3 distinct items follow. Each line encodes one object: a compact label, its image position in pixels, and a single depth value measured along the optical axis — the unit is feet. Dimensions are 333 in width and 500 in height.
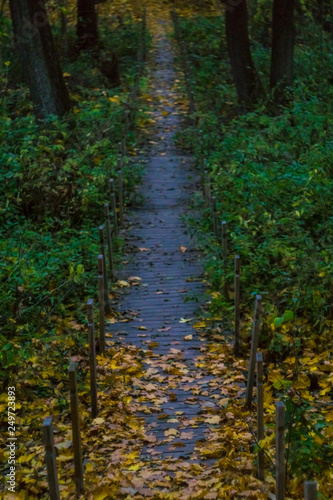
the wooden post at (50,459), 28.14
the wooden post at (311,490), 23.12
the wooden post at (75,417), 34.53
